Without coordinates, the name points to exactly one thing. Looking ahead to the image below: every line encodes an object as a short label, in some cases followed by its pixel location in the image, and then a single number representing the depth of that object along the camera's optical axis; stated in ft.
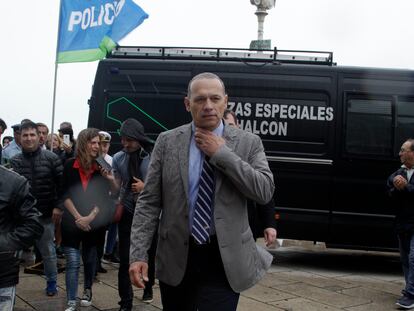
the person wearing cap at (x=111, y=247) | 25.05
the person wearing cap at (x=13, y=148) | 27.03
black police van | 23.99
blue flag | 28.27
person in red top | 17.10
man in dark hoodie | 16.55
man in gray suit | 8.94
